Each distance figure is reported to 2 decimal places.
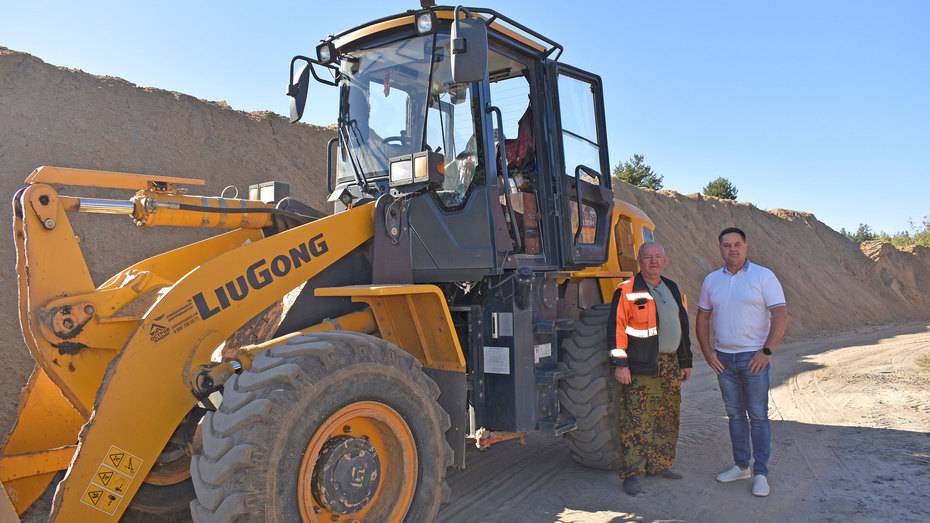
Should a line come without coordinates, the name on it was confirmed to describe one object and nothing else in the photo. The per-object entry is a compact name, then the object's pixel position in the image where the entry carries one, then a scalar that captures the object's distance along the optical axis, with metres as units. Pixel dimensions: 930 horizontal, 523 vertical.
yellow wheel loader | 3.09
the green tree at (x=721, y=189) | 36.00
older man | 5.15
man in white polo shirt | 5.07
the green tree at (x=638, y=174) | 32.72
